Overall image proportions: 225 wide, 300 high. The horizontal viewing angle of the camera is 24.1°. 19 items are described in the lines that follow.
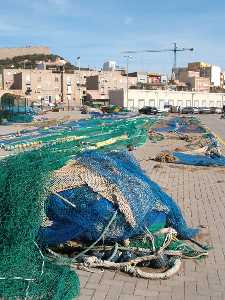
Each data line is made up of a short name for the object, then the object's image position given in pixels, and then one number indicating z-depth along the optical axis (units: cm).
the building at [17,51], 16838
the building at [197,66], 17688
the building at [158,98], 9288
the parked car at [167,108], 7944
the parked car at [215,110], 7738
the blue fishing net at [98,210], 620
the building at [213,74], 17362
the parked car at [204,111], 7619
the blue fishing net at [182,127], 3335
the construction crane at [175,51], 16775
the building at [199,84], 14445
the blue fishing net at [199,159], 1605
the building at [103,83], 11175
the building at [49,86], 10781
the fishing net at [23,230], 524
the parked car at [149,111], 6644
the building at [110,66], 14912
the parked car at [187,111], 7375
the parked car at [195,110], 7441
